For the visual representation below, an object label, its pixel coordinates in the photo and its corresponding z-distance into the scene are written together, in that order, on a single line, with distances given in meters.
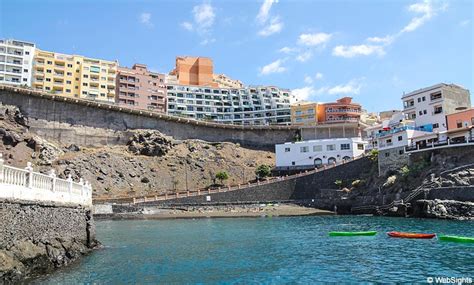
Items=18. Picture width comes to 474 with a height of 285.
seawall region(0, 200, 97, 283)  14.84
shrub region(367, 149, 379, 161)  73.53
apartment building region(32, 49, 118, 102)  108.38
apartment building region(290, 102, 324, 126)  121.25
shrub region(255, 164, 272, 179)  86.01
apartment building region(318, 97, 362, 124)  120.94
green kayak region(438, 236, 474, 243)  27.20
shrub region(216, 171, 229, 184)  84.19
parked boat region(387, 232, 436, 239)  30.45
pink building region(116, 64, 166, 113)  115.56
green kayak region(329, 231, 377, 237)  33.34
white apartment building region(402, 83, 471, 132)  69.69
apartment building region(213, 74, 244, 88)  168.38
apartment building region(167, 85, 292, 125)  138.50
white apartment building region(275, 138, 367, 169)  89.25
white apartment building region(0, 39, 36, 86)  102.56
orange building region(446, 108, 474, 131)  61.75
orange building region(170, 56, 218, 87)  155.62
